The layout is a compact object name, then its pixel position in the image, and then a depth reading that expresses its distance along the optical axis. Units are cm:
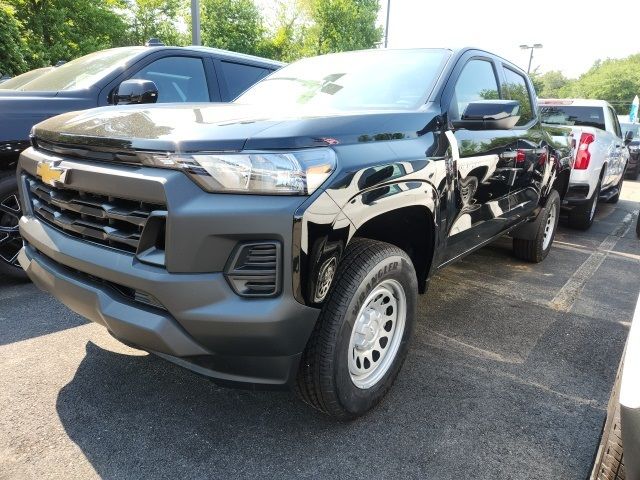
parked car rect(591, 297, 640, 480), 121
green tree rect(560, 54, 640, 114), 7438
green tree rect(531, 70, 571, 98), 9250
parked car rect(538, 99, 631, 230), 601
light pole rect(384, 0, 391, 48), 1623
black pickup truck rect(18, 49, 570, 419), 166
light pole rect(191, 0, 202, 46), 860
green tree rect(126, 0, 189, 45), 2425
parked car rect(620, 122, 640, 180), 1443
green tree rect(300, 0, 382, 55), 3084
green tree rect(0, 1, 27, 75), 1109
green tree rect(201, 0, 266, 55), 2628
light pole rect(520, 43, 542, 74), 3002
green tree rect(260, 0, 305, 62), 2980
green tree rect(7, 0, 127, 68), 1506
